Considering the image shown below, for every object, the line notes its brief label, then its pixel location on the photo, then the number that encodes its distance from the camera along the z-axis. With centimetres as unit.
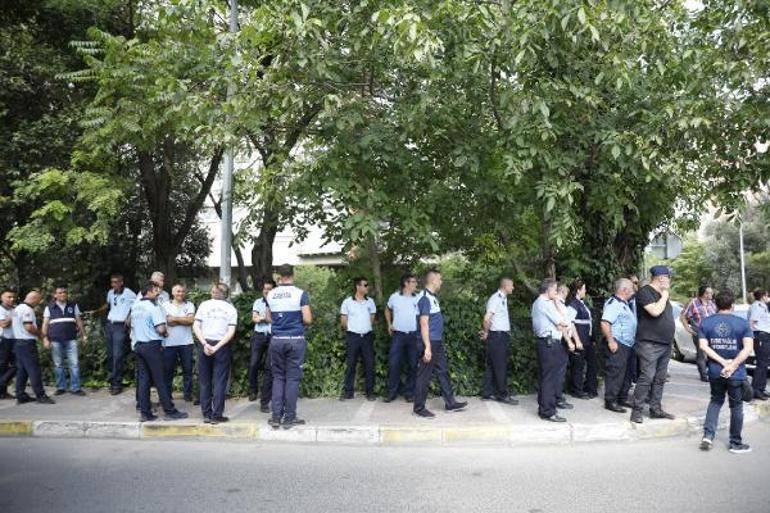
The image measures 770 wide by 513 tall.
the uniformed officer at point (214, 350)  764
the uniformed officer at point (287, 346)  741
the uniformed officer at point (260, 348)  838
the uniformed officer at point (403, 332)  870
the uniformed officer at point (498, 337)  855
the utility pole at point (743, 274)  3155
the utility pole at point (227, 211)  978
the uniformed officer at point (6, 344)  914
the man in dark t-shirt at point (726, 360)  636
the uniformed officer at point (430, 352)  779
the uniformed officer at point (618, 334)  806
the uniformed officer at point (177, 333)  824
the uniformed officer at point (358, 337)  900
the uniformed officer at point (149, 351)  776
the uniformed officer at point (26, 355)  892
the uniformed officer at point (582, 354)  898
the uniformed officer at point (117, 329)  952
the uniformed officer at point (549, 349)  768
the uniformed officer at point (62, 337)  952
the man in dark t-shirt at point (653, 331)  741
